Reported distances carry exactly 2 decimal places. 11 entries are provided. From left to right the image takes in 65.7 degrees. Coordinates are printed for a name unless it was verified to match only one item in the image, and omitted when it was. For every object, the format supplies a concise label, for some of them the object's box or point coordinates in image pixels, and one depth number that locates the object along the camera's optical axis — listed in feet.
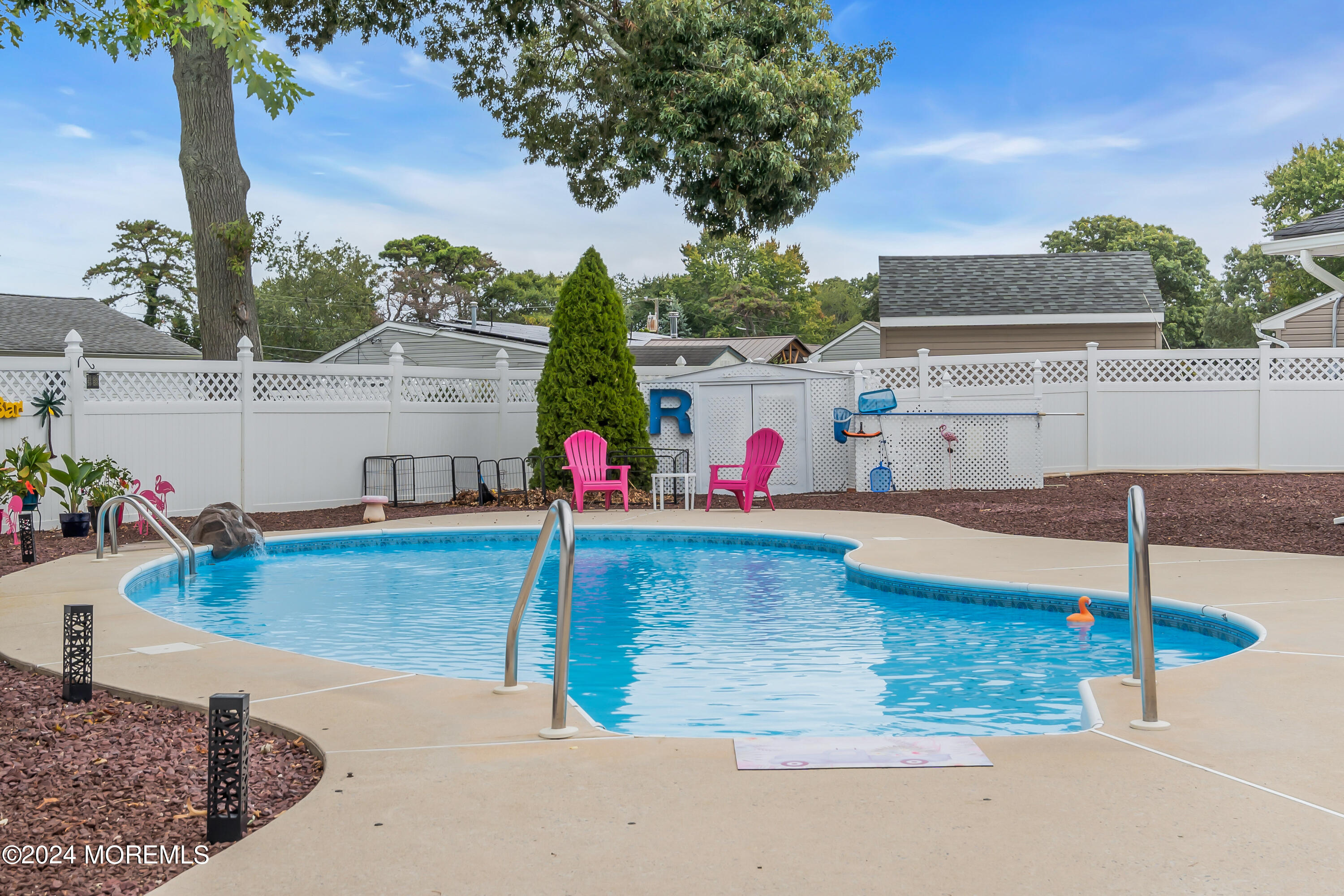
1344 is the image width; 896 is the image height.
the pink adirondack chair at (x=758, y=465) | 36.73
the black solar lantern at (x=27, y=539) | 25.22
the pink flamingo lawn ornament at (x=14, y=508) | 28.86
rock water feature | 28.81
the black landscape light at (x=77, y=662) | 12.57
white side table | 38.01
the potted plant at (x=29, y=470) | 29.68
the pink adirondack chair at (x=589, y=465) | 37.11
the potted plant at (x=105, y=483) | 31.65
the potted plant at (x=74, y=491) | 30.76
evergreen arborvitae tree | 40.98
